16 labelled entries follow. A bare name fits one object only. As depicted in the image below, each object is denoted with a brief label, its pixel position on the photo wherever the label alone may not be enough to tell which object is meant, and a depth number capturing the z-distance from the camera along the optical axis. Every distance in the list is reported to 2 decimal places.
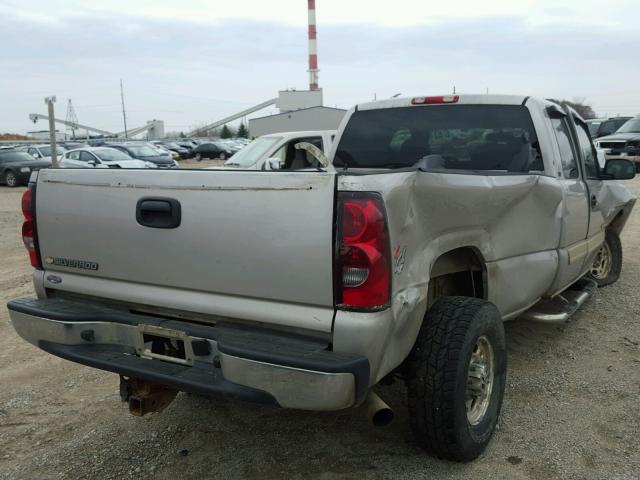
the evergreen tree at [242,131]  95.44
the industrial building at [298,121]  39.06
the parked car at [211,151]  44.72
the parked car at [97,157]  21.34
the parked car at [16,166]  21.89
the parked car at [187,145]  51.08
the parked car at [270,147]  9.62
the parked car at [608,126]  24.86
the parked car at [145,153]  25.08
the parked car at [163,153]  27.37
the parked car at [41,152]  25.08
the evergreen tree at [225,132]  97.19
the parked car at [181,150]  47.10
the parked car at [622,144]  18.61
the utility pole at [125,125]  93.19
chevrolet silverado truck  2.37
